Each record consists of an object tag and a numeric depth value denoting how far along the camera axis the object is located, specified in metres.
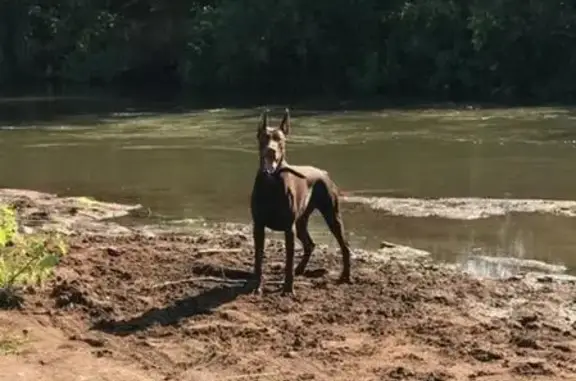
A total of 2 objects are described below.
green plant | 13.62
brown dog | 13.59
